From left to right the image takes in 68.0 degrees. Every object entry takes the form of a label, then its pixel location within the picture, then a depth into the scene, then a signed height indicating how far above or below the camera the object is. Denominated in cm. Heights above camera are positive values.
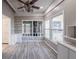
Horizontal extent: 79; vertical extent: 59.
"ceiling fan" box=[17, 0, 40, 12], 306 +131
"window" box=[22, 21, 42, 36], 610 +14
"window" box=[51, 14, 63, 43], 311 +8
